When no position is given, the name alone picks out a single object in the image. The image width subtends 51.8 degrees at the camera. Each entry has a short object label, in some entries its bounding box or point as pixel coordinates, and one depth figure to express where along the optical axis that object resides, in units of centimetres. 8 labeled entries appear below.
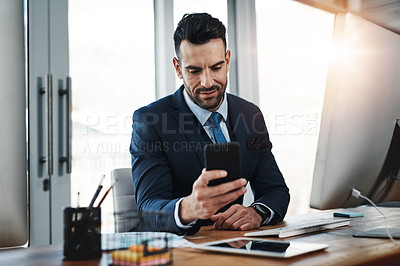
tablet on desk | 86
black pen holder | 90
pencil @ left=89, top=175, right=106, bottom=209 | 93
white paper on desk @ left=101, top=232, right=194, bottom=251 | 79
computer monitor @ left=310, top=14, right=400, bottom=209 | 162
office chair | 162
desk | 83
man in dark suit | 158
